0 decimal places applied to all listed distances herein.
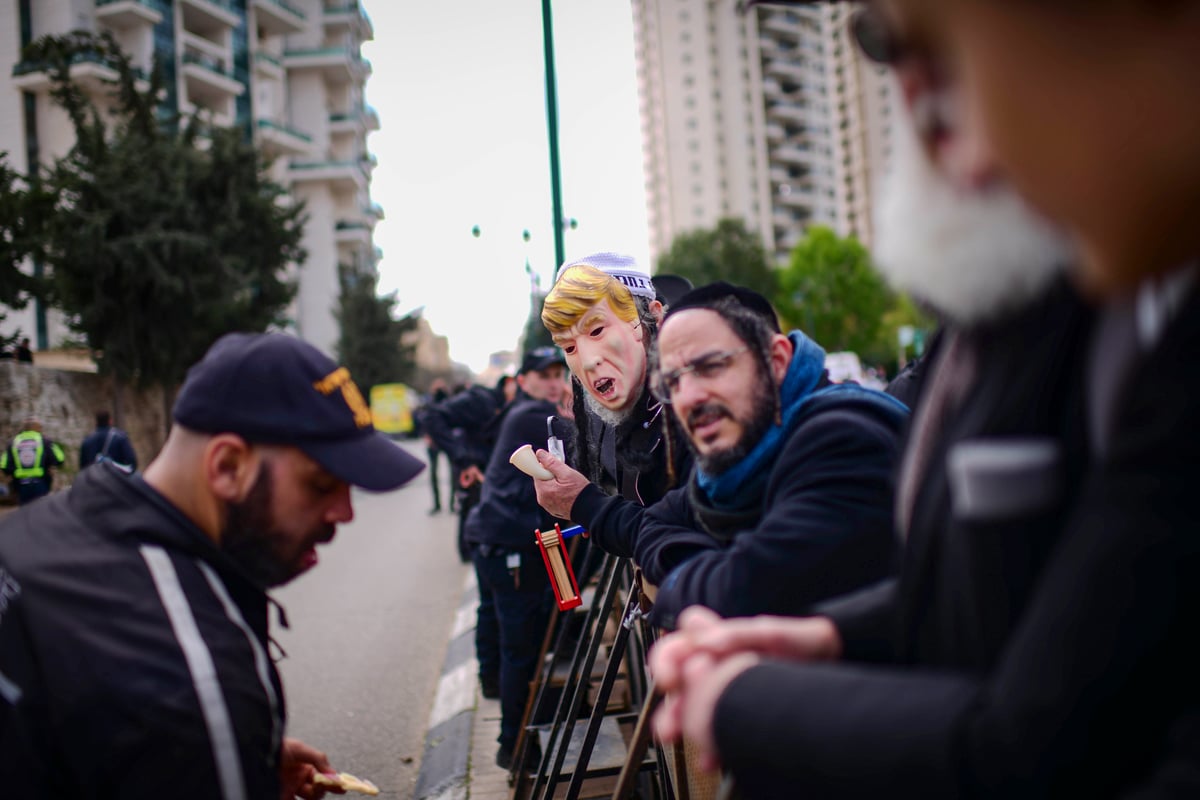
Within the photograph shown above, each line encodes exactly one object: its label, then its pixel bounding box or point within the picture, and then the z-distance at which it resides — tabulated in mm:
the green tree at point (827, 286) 58969
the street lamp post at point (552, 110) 10531
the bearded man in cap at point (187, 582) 1465
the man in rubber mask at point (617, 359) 3227
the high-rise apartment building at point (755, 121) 82562
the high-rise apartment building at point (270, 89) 36281
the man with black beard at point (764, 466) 1769
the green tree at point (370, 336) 53906
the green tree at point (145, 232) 20203
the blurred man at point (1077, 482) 846
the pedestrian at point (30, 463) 13102
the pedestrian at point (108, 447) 12352
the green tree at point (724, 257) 57156
